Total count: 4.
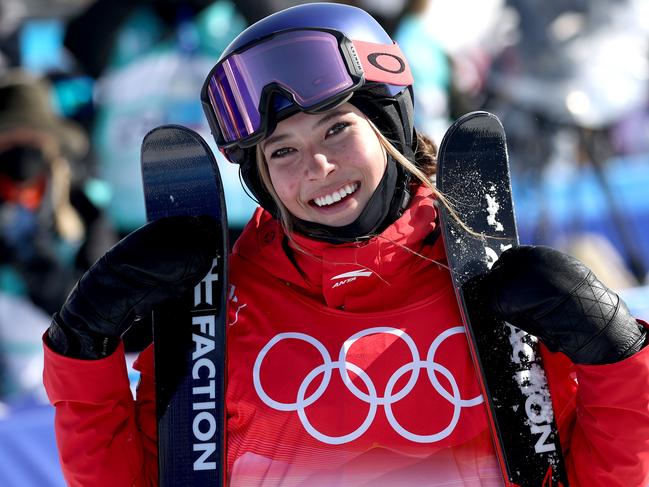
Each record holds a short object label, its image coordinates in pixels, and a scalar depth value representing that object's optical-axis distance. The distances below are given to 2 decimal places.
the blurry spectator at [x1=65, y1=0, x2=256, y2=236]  11.98
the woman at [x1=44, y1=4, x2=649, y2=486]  3.96
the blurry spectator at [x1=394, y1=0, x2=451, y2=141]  12.91
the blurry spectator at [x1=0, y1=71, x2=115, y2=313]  11.86
